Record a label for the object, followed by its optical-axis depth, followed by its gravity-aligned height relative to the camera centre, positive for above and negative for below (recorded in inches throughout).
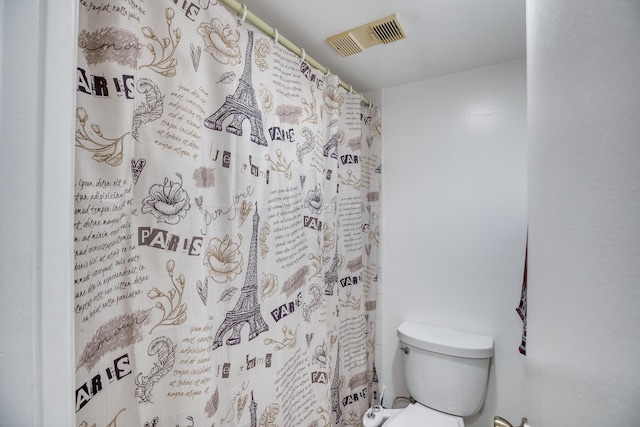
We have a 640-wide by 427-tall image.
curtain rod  34.4 +27.4
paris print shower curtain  23.7 -1.4
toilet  50.6 -34.1
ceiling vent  43.1 +31.4
